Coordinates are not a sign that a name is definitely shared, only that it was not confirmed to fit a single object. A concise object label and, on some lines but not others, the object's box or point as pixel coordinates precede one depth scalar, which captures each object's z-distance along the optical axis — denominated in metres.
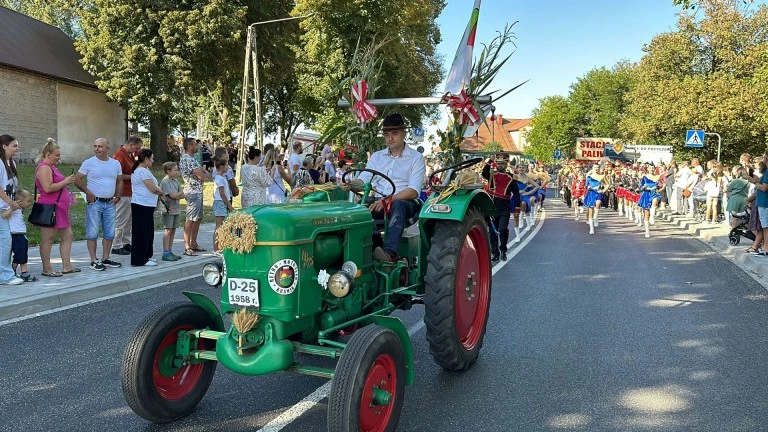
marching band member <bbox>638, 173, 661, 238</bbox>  16.45
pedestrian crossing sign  22.59
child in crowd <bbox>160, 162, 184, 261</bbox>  10.01
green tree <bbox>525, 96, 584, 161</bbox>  69.31
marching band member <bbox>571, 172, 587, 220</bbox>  20.05
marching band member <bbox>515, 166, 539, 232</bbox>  16.16
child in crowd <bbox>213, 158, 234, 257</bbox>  11.01
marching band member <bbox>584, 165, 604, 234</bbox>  16.62
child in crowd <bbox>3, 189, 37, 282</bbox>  7.88
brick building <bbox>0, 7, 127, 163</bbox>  30.94
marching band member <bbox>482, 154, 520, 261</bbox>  11.38
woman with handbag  8.15
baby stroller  13.12
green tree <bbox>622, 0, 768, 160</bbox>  35.41
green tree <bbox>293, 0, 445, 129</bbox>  30.55
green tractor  3.54
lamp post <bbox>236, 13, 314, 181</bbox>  21.86
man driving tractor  5.03
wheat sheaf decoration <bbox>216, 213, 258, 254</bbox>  3.65
